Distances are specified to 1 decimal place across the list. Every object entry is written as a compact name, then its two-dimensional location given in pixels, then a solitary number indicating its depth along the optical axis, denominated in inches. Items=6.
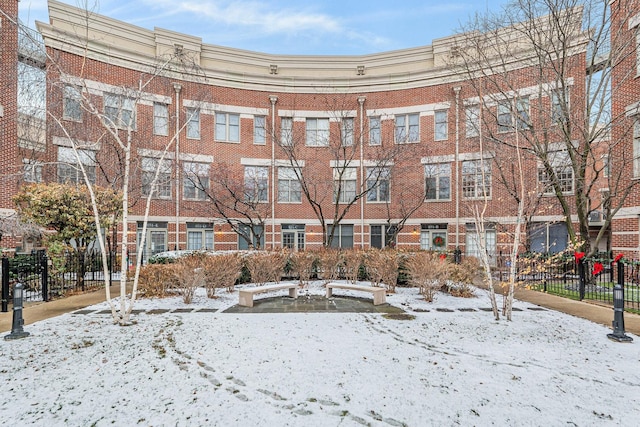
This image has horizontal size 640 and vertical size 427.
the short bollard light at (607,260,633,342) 244.3
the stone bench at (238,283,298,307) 365.4
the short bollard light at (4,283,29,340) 255.0
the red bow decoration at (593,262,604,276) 383.8
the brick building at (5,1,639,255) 754.2
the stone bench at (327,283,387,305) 370.8
